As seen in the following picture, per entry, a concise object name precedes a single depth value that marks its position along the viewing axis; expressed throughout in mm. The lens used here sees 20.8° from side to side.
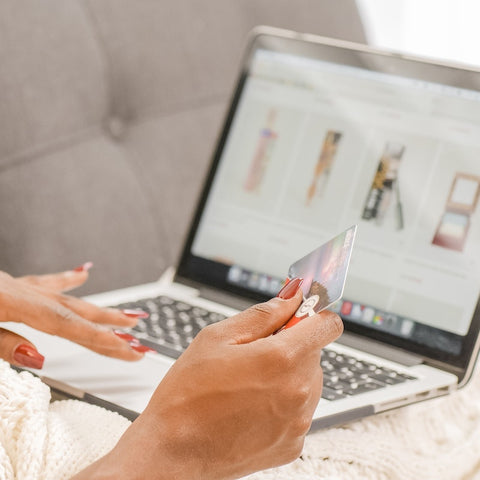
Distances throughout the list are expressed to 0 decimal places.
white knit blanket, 848
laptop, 967
